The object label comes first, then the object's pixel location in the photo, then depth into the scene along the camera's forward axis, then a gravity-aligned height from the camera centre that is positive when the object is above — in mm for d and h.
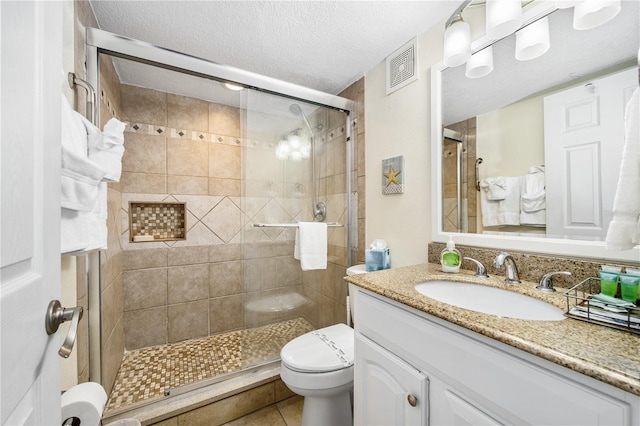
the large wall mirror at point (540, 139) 801 +280
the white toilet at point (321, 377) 1143 -740
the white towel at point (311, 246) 1671 -212
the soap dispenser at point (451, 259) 1093 -204
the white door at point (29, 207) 354 +15
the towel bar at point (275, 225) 1621 -70
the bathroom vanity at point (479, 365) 443 -343
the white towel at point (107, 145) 918 +261
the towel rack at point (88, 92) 1006 +527
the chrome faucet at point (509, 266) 939 -202
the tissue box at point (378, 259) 1501 -273
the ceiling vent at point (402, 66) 1412 +854
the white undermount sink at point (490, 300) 796 -313
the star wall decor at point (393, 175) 1486 +229
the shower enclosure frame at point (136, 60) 1174 +793
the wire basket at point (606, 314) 544 -241
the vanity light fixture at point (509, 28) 809 +684
